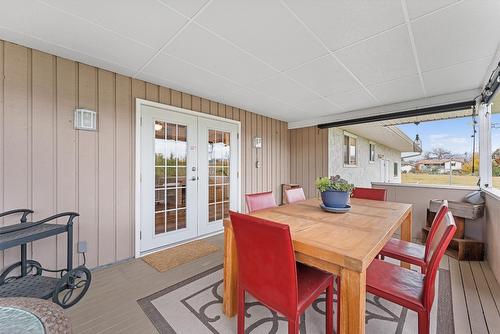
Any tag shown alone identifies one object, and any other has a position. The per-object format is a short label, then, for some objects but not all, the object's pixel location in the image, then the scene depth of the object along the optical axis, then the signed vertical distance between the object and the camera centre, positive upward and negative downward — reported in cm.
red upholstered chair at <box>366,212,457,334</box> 116 -75
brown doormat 257 -120
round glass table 57 -45
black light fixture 484 +55
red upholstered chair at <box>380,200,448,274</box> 156 -73
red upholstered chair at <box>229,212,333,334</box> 114 -66
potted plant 202 -24
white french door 291 -13
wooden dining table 105 -45
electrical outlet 232 -89
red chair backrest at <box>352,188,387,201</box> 283 -39
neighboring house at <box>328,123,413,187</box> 498 +51
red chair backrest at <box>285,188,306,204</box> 273 -40
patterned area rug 156 -121
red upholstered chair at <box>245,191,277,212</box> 229 -40
